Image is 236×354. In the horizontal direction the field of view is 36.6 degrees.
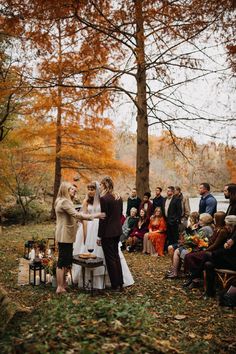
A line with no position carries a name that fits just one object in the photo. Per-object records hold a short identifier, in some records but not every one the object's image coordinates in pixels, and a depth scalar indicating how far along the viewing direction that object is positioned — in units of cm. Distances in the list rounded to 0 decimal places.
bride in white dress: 641
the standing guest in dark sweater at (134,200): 1083
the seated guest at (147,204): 1007
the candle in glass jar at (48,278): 680
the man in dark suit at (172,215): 943
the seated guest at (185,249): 707
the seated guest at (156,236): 949
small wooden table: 580
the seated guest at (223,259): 590
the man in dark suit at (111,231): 623
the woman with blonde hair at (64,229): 589
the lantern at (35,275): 648
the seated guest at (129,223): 1055
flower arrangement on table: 637
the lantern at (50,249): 842
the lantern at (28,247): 899
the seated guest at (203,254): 609
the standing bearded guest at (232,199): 654
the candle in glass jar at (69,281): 667
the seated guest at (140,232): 1008
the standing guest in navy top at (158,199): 998
